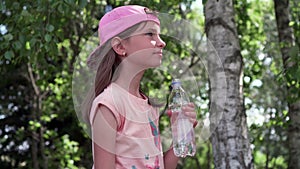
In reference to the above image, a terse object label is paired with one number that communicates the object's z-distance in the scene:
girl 2.09
